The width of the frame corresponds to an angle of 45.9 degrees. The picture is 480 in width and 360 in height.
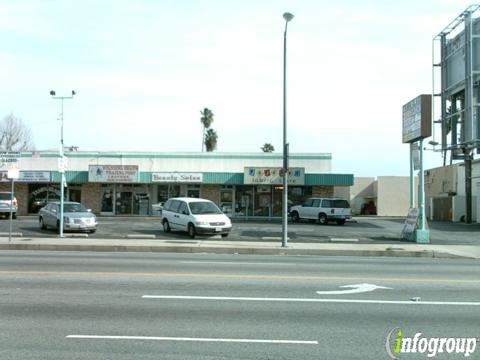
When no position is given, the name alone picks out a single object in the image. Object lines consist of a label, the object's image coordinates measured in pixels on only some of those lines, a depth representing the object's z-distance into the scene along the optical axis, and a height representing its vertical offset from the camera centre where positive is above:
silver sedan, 24.81 -0.78
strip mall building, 40.00 +1.44
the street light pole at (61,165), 23.22 +1.44
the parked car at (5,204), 34.25 -0.27
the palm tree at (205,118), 86.81 +12.82
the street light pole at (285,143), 20.89 +2.30
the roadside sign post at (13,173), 20.97 +0.98
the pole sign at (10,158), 23.09 +1.74
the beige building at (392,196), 52.72 +0.73
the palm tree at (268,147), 93.07 +9.11
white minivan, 23.81 -0.69
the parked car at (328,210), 33.78 -0.42
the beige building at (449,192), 39.09 +0.97
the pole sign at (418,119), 23.98 +3.70
